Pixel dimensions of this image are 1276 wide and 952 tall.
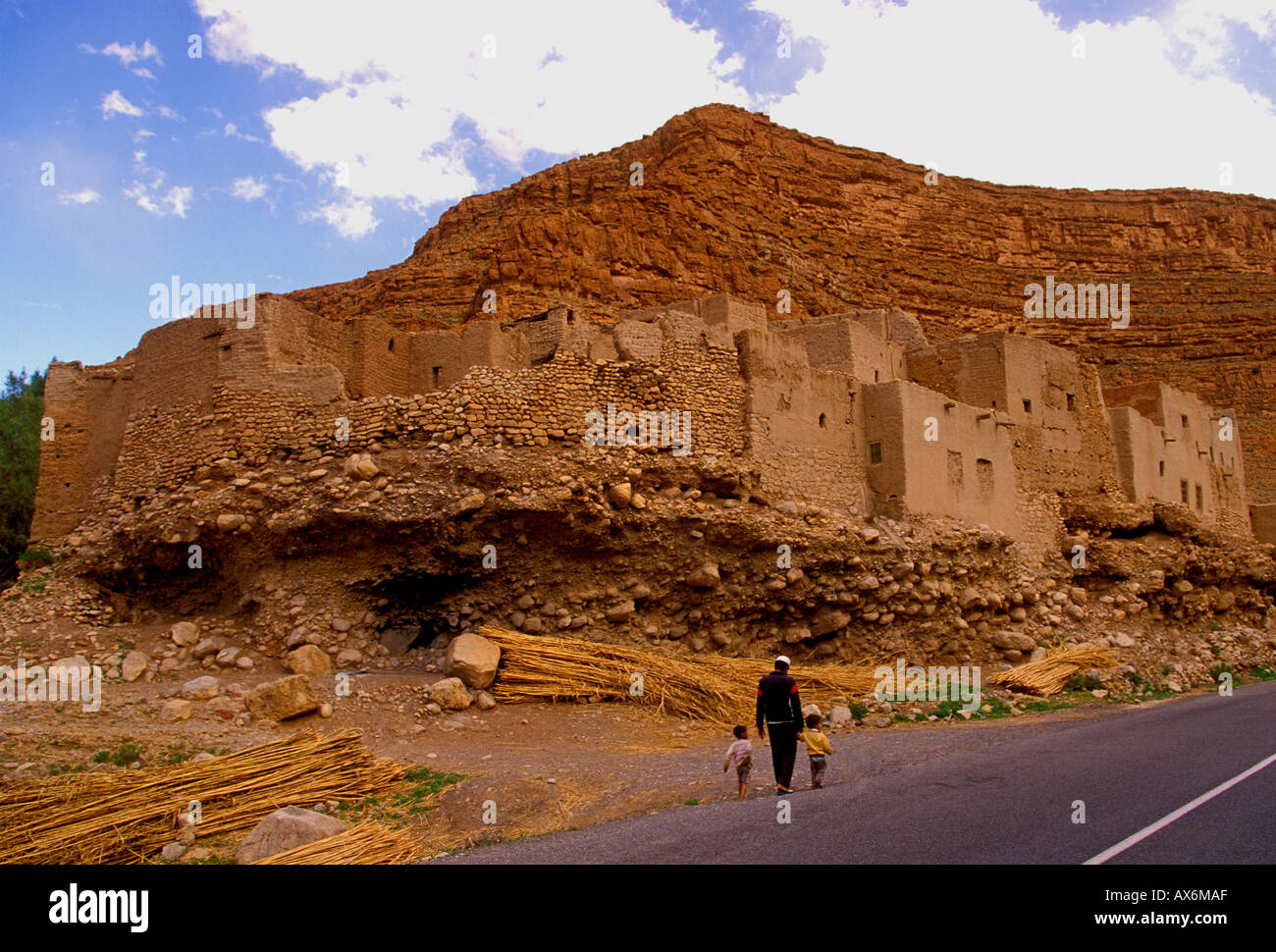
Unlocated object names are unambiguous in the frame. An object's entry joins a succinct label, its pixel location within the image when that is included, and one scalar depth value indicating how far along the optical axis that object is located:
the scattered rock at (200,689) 11.77
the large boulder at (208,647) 13.28
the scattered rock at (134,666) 12.55
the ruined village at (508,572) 10.07
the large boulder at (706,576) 14.10
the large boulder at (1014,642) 16.77
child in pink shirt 8.23
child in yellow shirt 8.52
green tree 21.22
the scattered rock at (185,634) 13.45
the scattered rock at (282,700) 11.21
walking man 8.20
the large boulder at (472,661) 12.41
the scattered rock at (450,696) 11.99
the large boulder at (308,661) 12.60
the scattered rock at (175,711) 10.86
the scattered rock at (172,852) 7.29
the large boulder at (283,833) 7.09
